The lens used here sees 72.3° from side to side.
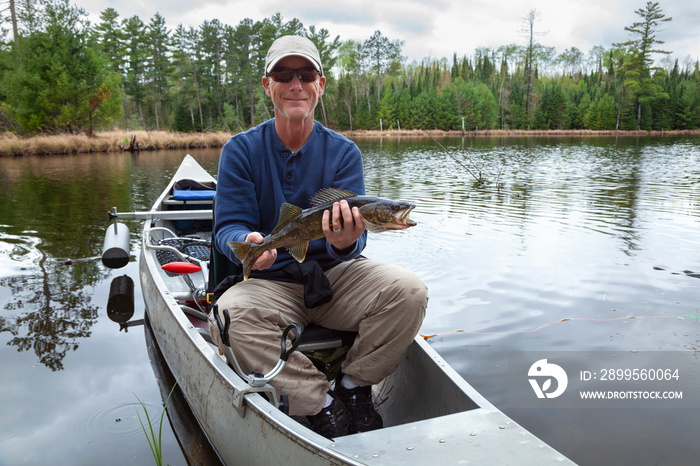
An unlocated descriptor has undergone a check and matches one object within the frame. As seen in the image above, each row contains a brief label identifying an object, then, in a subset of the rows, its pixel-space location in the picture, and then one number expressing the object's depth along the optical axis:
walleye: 2.37
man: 2.54
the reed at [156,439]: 3.43
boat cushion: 7.76
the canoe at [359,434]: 1.95
